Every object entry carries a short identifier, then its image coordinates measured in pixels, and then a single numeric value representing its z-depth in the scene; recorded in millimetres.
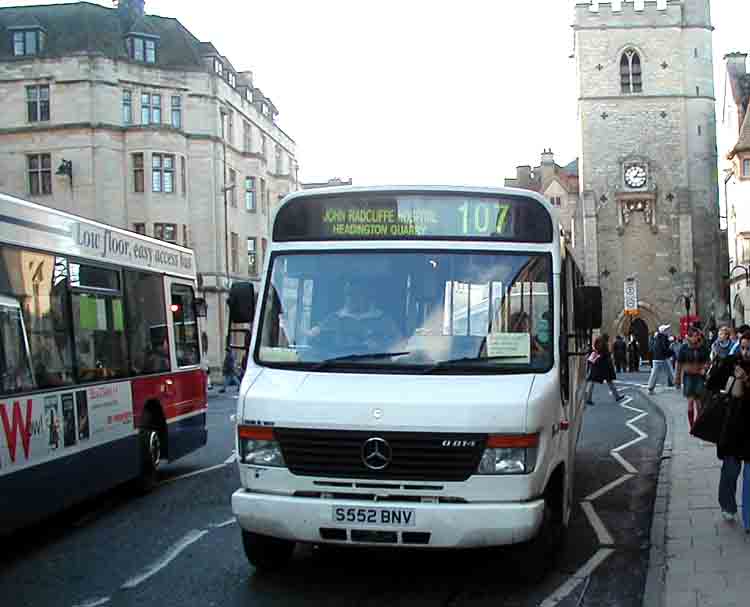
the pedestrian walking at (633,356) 44906
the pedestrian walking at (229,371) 36125
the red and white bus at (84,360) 7914
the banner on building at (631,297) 60125
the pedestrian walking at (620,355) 39250
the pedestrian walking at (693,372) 15953
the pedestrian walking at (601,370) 24578
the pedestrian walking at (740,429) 7867
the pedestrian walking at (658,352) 26188
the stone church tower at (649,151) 61344
